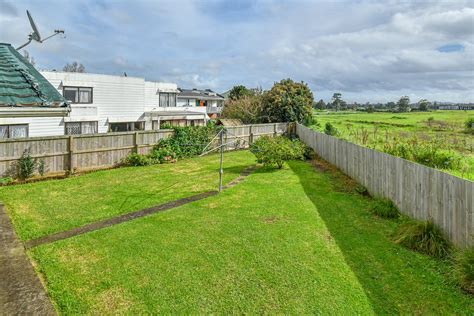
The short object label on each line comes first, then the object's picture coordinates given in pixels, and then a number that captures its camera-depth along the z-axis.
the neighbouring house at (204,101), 46.59
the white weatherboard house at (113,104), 20.62
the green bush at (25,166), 11.27
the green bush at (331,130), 23.92
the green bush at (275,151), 14.52
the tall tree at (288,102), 29.12
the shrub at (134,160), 14.92
